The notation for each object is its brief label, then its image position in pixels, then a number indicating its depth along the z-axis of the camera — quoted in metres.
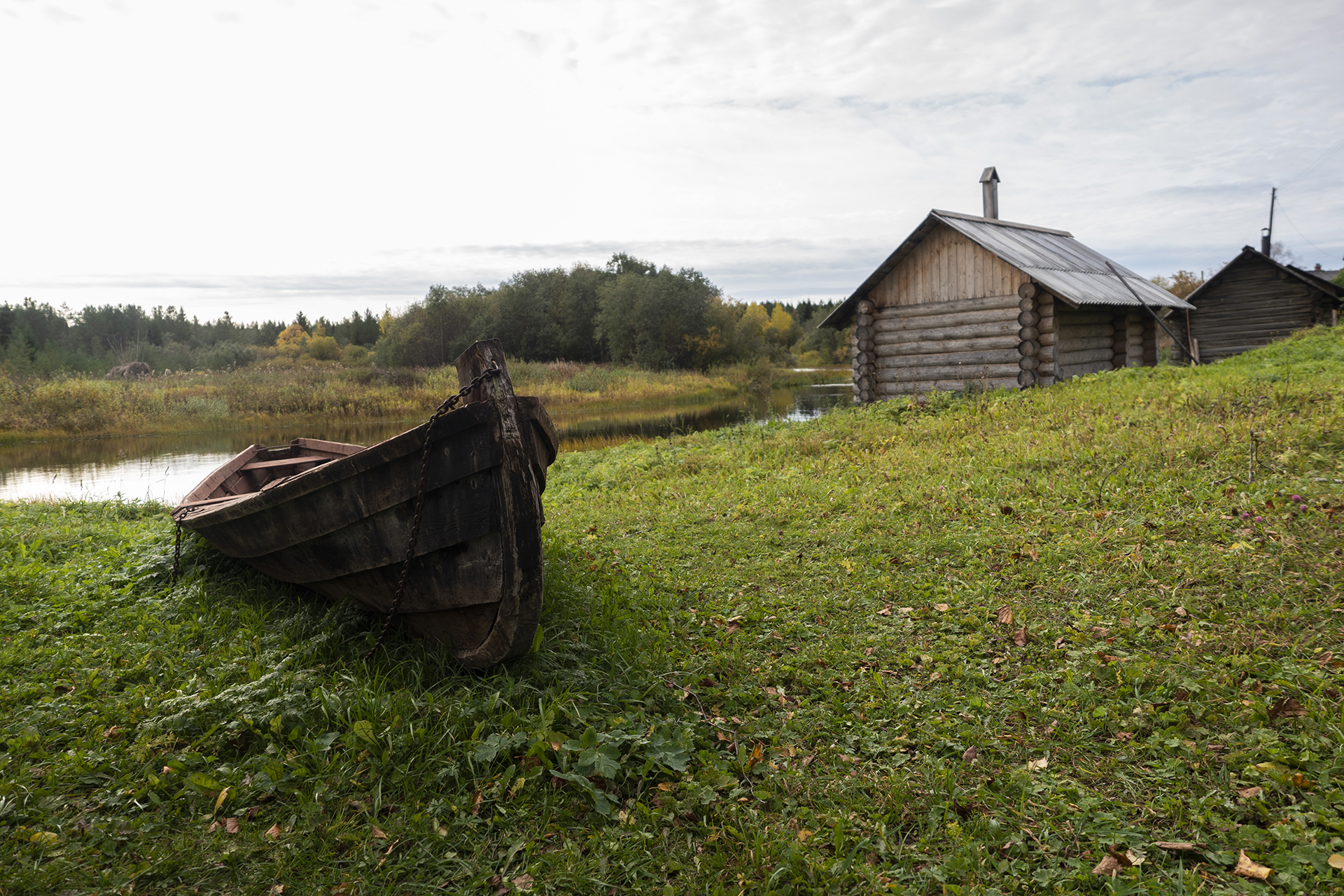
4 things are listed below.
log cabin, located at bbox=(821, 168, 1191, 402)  14.12
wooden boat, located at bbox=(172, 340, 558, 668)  3.61
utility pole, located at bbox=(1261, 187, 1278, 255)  31.79
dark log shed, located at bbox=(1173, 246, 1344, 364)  24.94
